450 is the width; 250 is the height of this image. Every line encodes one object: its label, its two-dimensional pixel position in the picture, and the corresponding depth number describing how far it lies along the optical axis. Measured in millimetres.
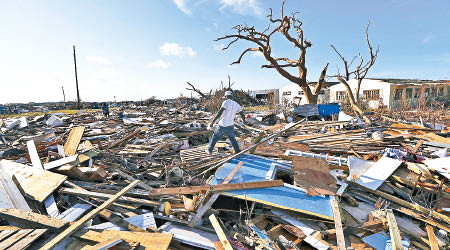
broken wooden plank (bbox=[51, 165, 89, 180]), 4383
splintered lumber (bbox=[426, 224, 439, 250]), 2766
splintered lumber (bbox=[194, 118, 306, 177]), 4560
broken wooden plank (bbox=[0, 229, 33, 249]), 2435
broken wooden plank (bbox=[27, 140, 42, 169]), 4684
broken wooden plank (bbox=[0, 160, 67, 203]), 3641
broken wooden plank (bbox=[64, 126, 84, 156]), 6090
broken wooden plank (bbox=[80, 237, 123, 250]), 2371
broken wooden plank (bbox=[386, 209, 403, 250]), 2652
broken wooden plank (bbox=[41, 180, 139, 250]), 2363
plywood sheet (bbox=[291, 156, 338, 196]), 3631
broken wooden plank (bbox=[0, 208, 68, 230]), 2703
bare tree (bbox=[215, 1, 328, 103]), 18312
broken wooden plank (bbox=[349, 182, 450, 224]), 3293
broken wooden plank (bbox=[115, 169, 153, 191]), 4532
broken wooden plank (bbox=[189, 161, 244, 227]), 3131
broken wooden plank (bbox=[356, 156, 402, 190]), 3971
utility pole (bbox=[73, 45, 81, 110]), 26094
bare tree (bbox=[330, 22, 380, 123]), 16409
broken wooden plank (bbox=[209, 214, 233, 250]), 2626
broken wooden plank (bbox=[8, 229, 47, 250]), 2405
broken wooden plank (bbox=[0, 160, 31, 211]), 3214
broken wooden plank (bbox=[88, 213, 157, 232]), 2947
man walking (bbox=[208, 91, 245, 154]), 5375
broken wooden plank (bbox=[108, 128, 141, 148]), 7171
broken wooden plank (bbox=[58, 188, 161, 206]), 3607
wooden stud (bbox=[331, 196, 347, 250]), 2660
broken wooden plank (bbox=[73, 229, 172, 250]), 2564
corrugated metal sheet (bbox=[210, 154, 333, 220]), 3192
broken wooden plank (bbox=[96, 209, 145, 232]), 2961
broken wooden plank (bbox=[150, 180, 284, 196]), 3535
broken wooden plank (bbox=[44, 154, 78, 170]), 4538
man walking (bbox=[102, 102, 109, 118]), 15708
